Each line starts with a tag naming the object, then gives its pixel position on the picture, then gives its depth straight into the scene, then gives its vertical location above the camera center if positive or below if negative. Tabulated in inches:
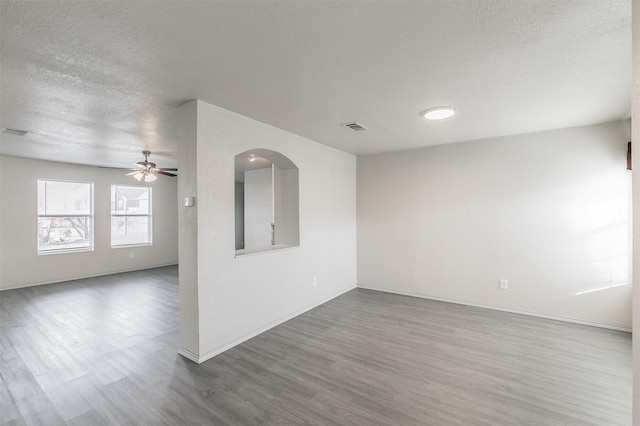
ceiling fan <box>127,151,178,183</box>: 188.7 +30.1
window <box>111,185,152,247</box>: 269.0 -0.8
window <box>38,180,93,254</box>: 228.4 -1.3
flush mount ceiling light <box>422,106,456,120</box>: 114.1 +43.1
